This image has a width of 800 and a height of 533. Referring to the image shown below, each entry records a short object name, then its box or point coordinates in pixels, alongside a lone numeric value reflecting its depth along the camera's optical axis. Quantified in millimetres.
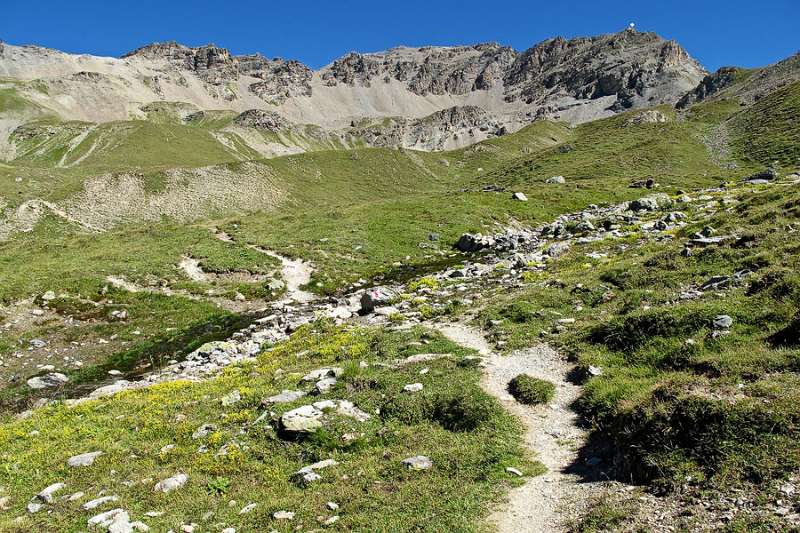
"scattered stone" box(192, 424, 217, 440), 13886
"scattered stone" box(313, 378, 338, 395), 15352
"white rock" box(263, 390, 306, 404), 15000
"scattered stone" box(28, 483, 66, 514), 11336
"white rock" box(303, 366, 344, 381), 16562
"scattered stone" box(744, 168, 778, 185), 63625
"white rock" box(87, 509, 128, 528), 10367
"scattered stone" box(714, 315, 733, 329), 13983
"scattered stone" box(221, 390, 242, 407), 15828
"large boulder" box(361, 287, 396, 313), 28891
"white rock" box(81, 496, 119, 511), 11062
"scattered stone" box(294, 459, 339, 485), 11297
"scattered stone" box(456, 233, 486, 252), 48781
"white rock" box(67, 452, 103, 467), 13219
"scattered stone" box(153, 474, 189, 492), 11578
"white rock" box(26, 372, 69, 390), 22281
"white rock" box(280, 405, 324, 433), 12938
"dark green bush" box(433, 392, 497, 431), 12859
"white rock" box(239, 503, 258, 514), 10469
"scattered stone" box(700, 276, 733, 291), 17939
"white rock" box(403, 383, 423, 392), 14789
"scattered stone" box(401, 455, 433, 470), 11141
